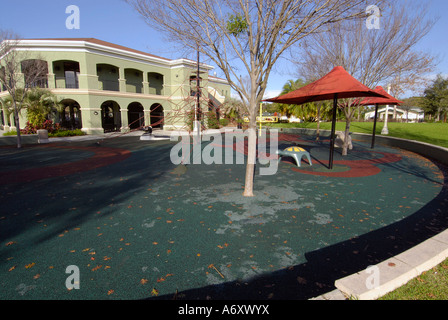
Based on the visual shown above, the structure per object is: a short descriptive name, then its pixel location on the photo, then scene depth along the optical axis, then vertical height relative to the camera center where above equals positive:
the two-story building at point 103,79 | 23.86 +4.97
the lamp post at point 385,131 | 21.37 -0.72
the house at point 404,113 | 65.12 +2.67
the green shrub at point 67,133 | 21.80 -0.99
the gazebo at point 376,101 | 13.41 +1.25
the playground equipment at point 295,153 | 10.35 -1.30
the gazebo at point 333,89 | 7.30 +1.05
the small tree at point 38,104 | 20.38 +1.60
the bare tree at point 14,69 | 15.72 +3.72
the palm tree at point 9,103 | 19.92 +1.64
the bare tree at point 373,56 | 10.41 +2.99
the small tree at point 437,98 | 45.66 +4.70
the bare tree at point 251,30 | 5.58 +2.27
